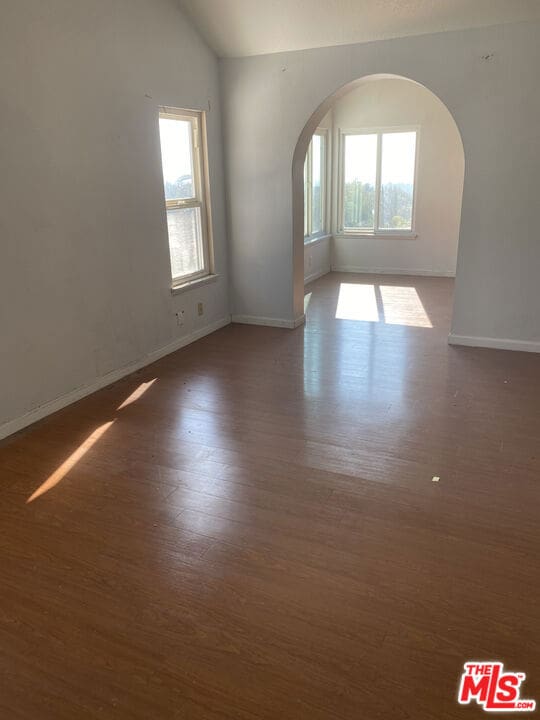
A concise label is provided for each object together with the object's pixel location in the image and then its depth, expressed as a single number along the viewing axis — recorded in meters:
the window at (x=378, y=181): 7.89
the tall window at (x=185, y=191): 4.68
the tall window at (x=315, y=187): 7.59
